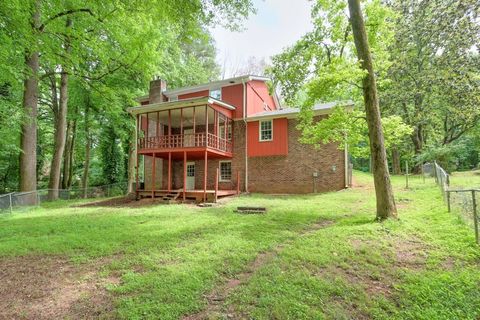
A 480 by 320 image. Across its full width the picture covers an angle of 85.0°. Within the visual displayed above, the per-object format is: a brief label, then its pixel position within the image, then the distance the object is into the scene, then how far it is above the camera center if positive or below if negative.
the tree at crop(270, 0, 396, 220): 6.89 +3.46
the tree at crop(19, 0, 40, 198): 11.37 +1.94
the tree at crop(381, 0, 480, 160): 16.02 +7.21
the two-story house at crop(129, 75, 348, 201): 13.97 +1.57
